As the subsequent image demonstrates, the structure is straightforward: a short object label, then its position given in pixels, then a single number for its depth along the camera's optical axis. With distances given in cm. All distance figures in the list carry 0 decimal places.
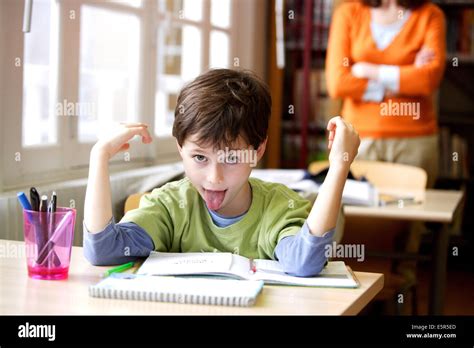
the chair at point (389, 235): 451
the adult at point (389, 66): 507
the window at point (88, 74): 388
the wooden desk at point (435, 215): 412
